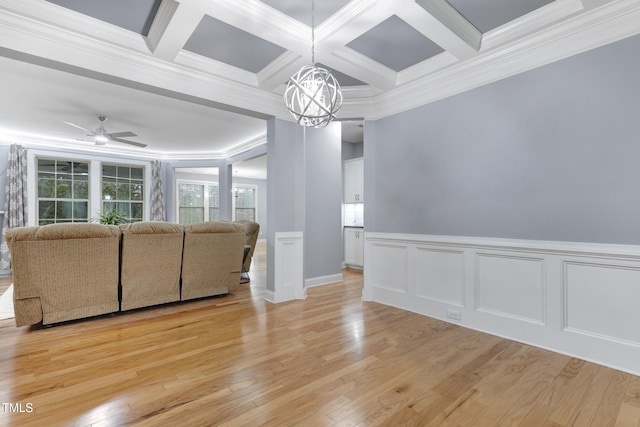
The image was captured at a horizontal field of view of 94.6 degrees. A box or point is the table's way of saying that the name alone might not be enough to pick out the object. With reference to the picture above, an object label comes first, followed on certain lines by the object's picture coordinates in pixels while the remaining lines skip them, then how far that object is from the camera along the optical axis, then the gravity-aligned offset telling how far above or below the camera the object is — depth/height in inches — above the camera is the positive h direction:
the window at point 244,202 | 466.0 +20.0
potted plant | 193.6 -2.6
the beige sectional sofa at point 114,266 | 108.3 -21.9
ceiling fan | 190.5 +52.1
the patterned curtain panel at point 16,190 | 217.6 +18.8
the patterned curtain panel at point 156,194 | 291.1 +20.7
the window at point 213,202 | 424.5 +18.5
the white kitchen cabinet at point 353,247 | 227.3 -25.6
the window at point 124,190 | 273.1 +23.7
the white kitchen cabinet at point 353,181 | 230.2 +26.7
